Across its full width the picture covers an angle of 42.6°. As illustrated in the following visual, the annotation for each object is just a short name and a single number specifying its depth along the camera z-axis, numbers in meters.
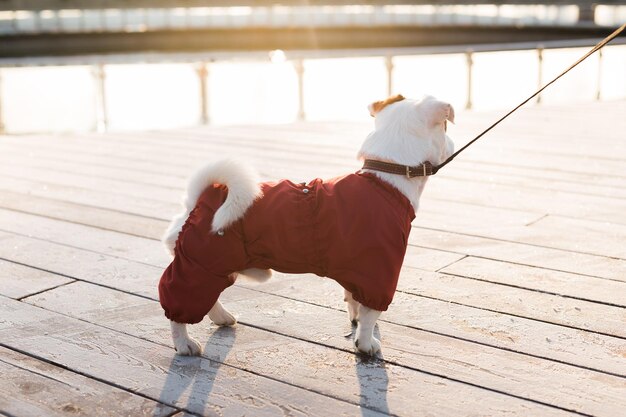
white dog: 2.06
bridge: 20.77
